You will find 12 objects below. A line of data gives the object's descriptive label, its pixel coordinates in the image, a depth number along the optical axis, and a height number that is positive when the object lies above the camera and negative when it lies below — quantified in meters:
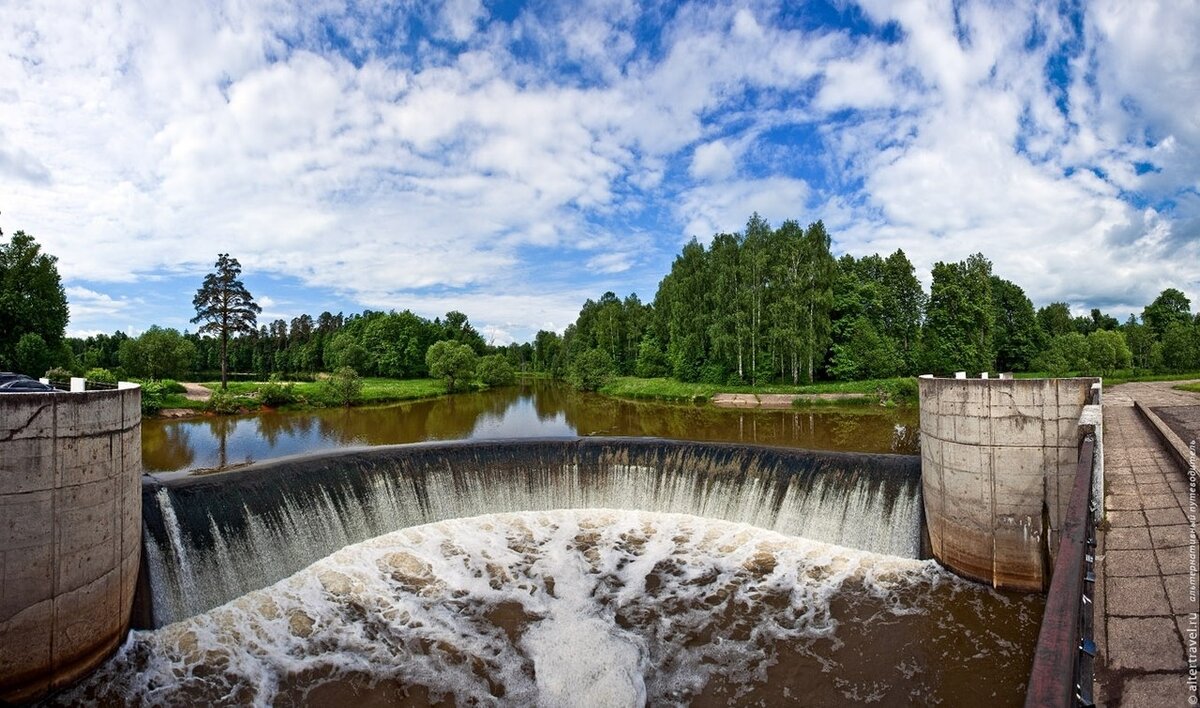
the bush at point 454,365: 56.88 -0.18
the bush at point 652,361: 57.05 +0.13
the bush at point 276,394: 37.31 -2.02
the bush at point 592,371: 57.00 -0.86
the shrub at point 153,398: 31.50 -1.89
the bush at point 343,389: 40.41 -1.79
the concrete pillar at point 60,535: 6.95 -2.18
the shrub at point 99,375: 31.25 -0.58
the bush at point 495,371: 66.38 -0.93
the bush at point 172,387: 35.79 -1.43
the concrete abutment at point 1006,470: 9.55 -1.88
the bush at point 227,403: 34.25 -2.39
